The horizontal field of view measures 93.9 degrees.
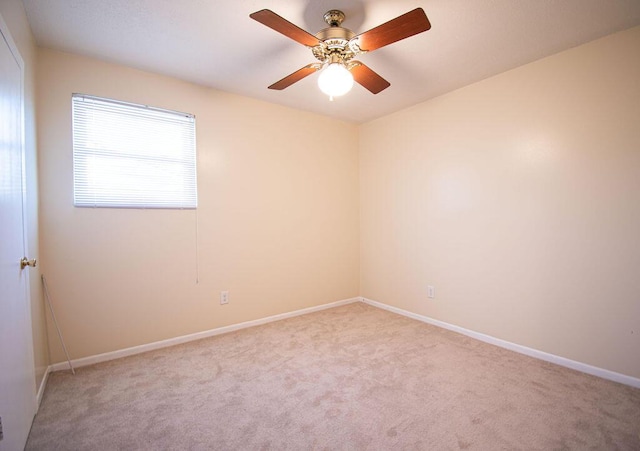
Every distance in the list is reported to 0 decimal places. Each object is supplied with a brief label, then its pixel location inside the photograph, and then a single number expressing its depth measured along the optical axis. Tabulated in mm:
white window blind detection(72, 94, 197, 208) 2420
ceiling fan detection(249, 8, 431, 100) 1511
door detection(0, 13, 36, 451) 1326
